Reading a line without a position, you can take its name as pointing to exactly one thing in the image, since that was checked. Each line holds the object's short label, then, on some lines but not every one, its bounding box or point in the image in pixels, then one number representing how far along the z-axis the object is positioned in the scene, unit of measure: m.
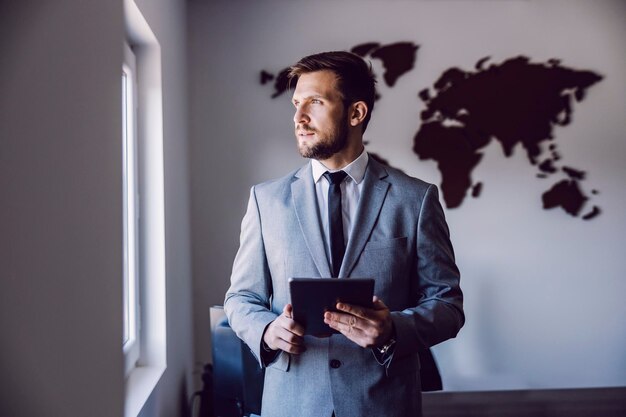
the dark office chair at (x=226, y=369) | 2.38
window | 2.17
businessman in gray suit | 1.32
